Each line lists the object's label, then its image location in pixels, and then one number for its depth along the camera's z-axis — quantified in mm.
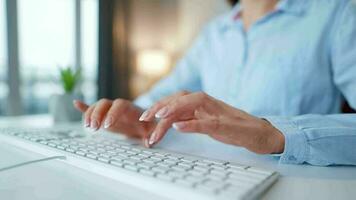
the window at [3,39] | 2666
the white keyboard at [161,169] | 338
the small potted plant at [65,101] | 1054
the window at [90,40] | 3252
